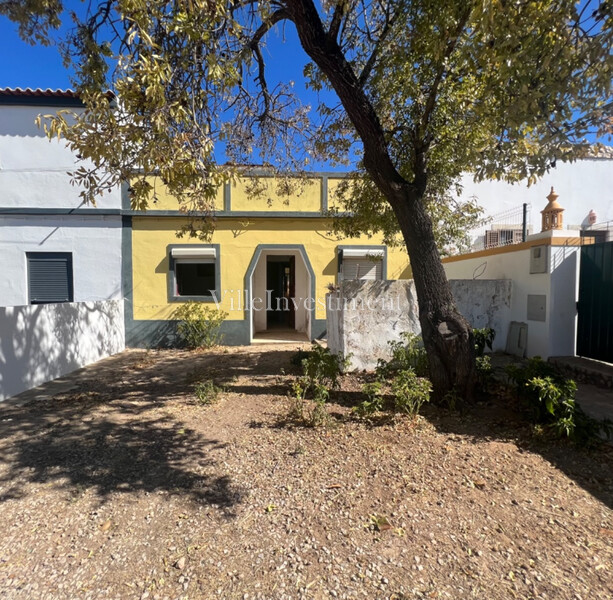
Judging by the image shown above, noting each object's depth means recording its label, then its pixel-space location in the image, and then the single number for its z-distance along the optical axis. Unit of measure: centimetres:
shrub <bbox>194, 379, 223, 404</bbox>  463
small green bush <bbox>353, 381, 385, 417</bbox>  378
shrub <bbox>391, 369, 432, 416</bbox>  371
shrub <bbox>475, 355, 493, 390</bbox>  421
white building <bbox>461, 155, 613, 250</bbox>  1149
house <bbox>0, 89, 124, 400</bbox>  866
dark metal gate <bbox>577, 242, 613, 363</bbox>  486
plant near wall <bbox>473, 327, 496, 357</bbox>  507
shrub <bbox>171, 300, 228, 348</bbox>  877
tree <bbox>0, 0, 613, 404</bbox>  286
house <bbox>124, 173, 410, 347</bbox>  901
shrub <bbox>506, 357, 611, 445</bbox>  315
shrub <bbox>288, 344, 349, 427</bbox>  379
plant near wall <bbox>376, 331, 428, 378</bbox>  465
